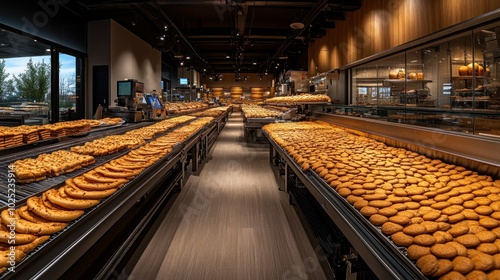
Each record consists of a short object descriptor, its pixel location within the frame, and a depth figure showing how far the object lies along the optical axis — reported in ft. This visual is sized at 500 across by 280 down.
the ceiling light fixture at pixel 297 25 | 26.10
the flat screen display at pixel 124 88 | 21.56
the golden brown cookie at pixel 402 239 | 4.57
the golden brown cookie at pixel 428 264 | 3.89
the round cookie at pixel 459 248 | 4.14
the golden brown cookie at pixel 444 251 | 4.10
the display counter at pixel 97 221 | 4.25
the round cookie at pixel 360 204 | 5.96
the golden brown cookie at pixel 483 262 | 3.81
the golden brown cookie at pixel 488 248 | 4.11
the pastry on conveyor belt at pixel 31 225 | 4.52
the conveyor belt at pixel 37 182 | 5.96
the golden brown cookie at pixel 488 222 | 4.77
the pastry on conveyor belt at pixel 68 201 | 5.49
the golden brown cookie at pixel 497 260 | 3.82
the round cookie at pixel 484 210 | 5.20
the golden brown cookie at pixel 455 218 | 5.02
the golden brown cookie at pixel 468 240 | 4.33
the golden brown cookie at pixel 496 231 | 4.52
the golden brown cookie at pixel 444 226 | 4.81
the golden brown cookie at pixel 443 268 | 3.85
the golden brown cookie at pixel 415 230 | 4.73
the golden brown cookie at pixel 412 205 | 5.64
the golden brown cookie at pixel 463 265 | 3.82
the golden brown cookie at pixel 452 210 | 5.27
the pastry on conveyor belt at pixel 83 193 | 5.95
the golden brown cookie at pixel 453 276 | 3.67
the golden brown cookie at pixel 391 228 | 4.91
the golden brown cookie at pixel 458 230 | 4.63
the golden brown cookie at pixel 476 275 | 3.60
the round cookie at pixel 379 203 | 5.81
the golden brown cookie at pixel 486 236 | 4.37
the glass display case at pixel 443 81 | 15.67
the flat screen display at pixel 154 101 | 23.52
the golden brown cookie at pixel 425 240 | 4.43
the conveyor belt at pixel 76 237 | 3.99
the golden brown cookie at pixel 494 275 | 3.62
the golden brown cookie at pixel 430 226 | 4.75
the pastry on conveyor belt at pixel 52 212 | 5.04
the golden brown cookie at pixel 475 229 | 4.65
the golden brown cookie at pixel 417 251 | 4.21
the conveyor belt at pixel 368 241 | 4.23
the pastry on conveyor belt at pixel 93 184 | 6.44
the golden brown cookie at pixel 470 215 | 5.07
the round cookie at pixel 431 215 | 5.13
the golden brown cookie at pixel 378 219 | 5.25
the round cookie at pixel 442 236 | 4.47
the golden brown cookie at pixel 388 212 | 5.45
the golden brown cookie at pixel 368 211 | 5.60
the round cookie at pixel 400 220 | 5.07
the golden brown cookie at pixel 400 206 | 5.66
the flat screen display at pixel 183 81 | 64.95
